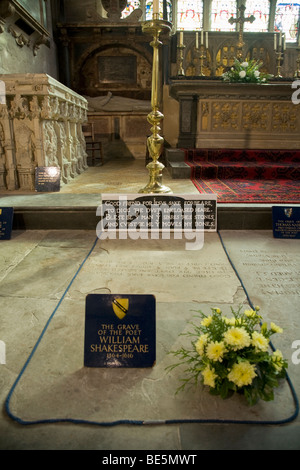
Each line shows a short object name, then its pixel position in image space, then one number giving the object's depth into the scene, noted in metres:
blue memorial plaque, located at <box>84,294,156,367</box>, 1.40
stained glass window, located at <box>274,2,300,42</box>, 11.40
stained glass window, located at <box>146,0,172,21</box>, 9.55
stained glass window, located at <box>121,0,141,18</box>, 10.93
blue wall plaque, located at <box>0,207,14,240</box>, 3.09
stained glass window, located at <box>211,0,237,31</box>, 11.20
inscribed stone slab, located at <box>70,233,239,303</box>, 2.11
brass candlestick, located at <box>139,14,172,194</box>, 3.35
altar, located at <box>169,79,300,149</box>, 6.16
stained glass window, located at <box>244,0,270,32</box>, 11.37
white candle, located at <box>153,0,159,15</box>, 3.27
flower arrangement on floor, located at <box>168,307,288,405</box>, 1.19
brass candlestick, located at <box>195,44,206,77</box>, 10.23
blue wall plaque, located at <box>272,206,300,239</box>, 3.13
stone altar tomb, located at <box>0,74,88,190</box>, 3.97
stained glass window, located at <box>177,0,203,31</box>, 11.24
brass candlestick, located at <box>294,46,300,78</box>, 7.00
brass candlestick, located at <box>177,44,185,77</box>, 6.75
